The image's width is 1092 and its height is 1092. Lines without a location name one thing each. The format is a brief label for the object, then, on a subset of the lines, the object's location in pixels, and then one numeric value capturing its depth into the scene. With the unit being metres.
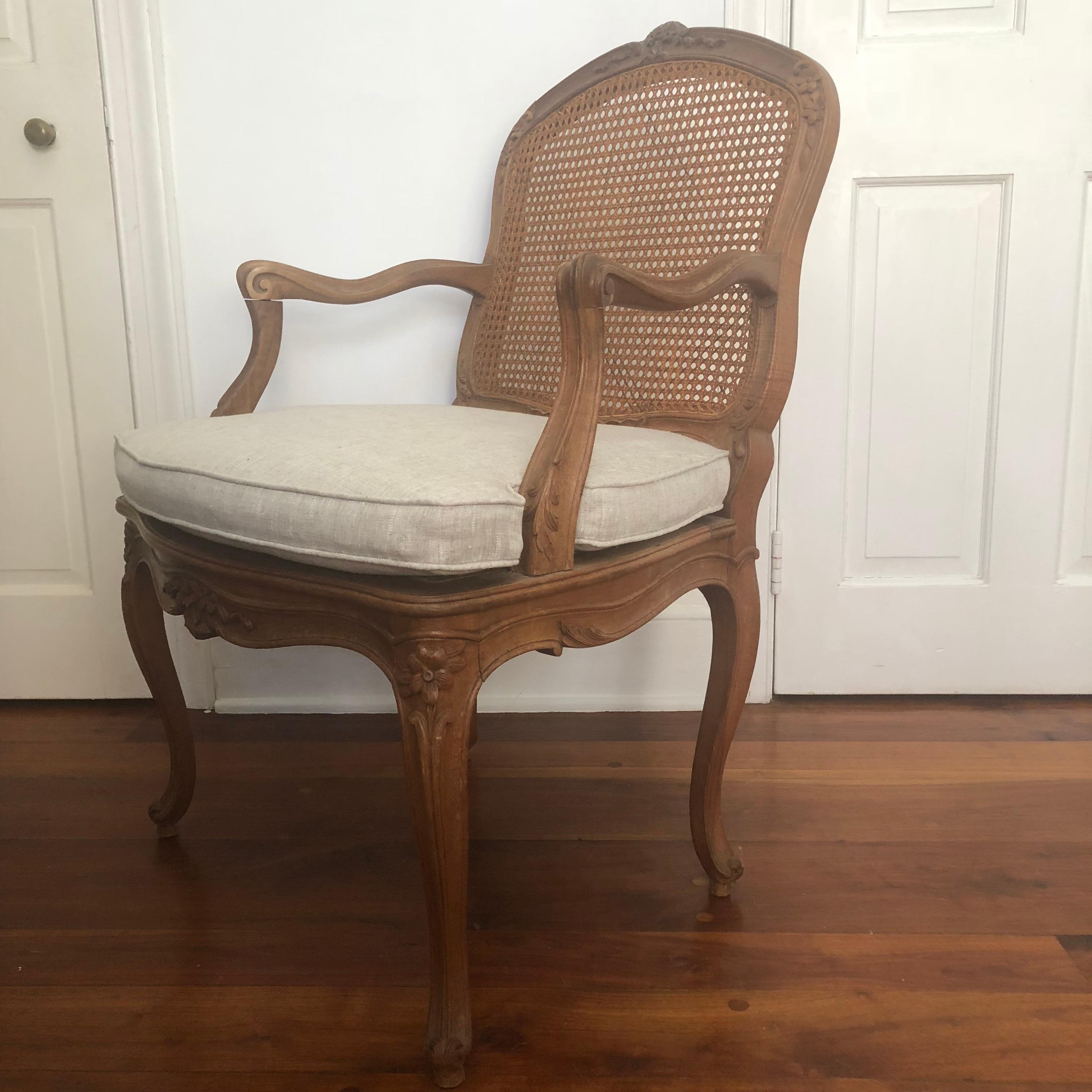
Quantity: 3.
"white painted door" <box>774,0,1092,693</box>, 1.46
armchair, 0.75
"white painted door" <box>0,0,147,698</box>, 1.47
